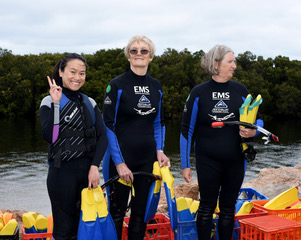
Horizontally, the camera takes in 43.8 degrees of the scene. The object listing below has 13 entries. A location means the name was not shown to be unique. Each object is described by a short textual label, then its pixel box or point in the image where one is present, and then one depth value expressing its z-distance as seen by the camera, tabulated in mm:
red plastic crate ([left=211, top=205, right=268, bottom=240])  4145
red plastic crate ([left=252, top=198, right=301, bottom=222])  4215
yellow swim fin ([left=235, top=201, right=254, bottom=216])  4336
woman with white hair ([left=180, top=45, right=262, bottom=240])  3783
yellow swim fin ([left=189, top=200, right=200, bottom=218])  4207
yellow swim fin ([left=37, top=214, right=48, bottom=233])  3850
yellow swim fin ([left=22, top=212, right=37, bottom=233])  3814
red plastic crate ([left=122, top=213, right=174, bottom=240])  3898
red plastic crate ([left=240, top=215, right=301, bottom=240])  3652
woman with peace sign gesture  3070
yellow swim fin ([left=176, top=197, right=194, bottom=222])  3922
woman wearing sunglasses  3629
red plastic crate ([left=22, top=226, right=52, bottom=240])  3622
